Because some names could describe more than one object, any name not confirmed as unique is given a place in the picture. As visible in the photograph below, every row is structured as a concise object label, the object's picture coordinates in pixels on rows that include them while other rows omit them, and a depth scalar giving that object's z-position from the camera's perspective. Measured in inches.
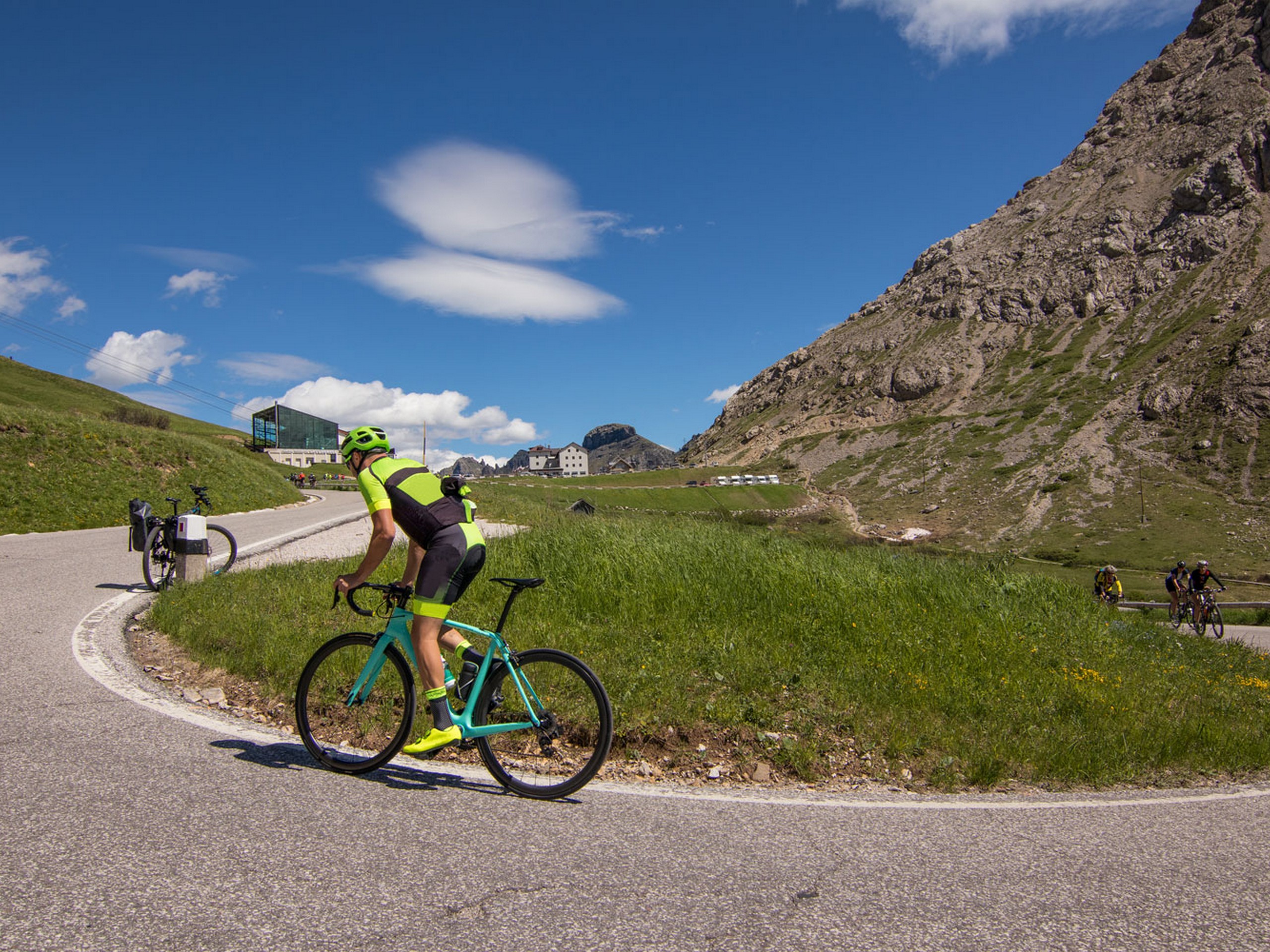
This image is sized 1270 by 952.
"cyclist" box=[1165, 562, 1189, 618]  959.0
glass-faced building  3831.2
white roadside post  414.9
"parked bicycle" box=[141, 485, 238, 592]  421.7
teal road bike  176.2
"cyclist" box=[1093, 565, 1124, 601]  976.9
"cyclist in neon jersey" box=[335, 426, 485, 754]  179.5
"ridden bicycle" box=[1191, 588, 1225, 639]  881.5
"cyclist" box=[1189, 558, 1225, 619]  914.7
